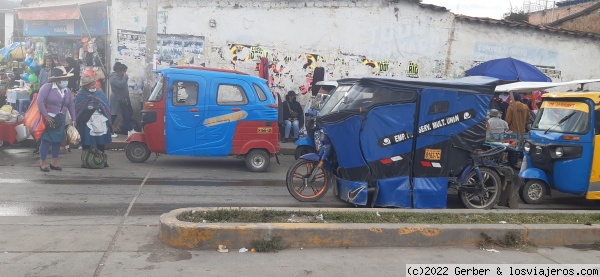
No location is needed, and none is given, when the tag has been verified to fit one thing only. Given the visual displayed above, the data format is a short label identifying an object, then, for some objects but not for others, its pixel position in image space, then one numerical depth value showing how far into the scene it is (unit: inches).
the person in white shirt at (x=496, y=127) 498.0
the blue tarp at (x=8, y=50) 732.1
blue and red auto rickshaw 435.5
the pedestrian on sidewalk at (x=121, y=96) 576.7
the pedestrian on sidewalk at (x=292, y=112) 623.8
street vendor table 501.0
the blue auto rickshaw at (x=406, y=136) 300.0
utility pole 551.5
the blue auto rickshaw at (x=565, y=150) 337.4
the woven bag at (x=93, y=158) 423.5
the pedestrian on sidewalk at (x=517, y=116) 554.9
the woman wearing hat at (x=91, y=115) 422.0
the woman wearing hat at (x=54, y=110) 391.5
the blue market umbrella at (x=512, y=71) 631.2
